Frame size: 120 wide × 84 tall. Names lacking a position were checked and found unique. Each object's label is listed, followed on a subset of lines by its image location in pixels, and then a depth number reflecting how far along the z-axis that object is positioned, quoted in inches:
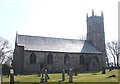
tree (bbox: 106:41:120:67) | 1535.7
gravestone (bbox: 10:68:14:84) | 453.1
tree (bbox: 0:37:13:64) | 1189.4
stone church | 979.3
